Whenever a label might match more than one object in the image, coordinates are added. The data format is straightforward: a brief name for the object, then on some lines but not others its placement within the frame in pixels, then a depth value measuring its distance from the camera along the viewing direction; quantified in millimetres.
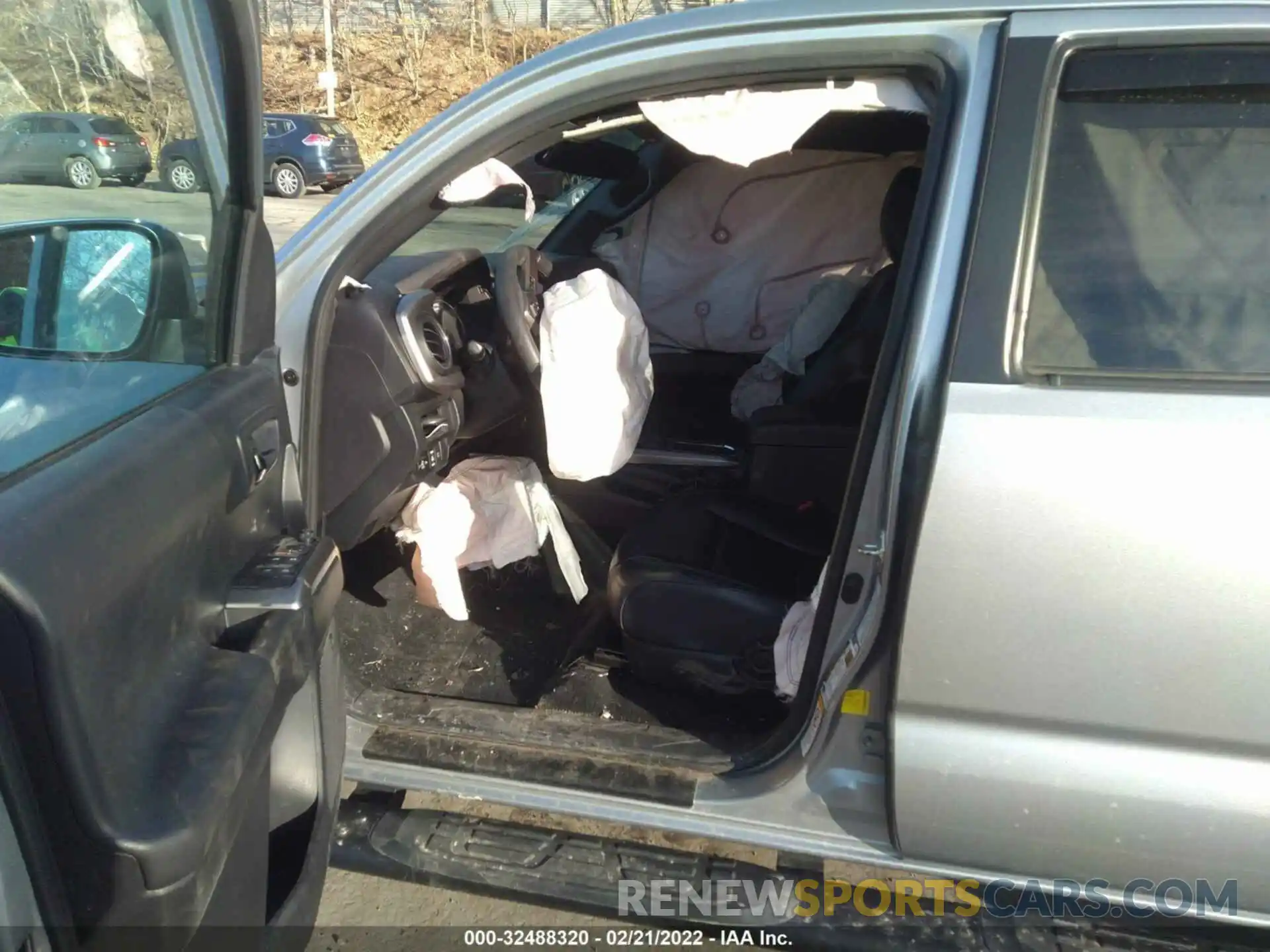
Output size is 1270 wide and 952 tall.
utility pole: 22516
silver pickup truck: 1150
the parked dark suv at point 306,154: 17719
